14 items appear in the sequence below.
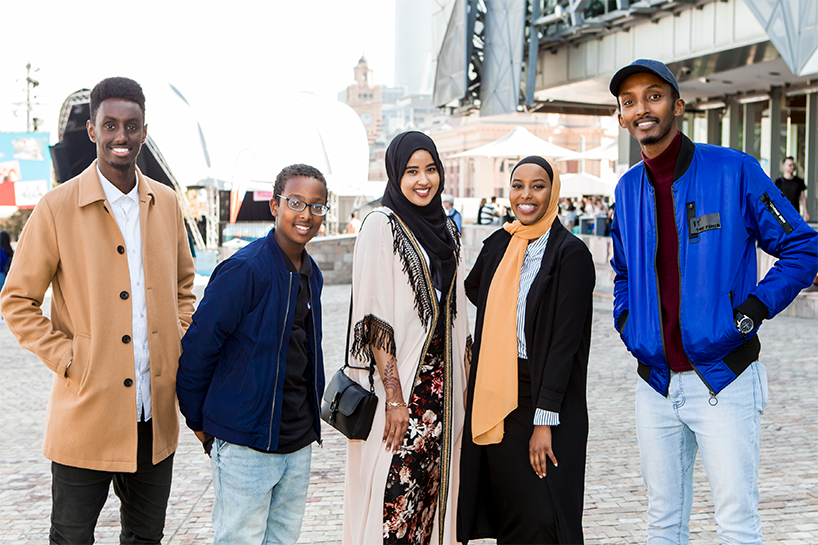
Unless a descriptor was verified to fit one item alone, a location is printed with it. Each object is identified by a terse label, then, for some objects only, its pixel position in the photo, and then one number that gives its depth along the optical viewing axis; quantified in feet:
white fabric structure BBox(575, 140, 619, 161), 85.82
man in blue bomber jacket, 8.63
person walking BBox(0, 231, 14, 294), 42.92
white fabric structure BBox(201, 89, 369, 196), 116.98
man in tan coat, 8.95
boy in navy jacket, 9.35
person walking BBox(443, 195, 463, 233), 43.09
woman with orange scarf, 10.02
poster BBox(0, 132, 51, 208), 73.00
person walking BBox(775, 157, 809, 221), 38.93
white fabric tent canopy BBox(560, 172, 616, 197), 96.12
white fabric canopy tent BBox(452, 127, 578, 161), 67.21
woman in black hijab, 10.36
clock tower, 501.56
